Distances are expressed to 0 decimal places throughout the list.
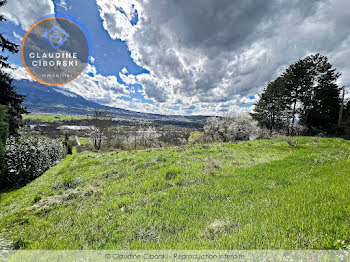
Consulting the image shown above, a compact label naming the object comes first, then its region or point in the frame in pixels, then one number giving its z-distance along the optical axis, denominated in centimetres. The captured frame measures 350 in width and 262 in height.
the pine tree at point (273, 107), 2777
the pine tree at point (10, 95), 1208
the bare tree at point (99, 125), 3155
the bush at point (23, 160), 891
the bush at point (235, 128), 3131
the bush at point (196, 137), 4230
